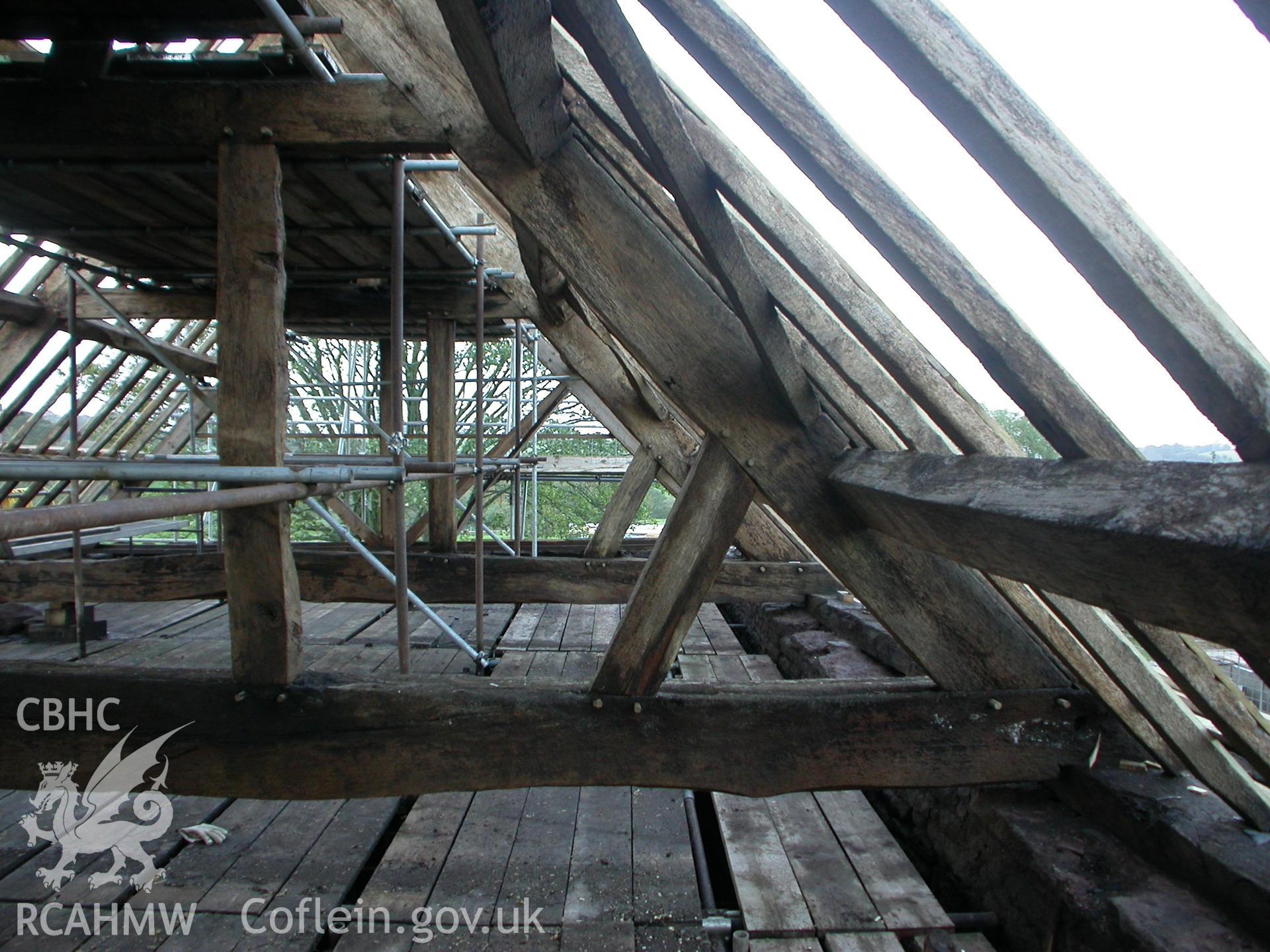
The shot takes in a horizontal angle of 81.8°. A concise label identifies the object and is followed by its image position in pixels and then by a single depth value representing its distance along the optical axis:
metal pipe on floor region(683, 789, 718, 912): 2.15
